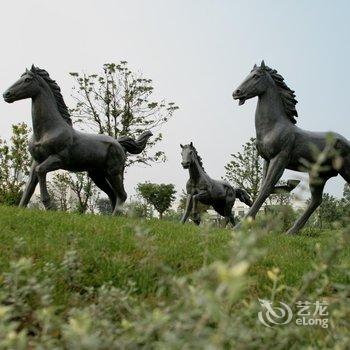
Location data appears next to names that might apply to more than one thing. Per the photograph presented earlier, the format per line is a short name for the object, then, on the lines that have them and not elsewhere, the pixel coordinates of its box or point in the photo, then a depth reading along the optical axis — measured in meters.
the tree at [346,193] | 51.44
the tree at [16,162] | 21.67
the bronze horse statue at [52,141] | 8.25
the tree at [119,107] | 26.69
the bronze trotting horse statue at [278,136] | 7.63
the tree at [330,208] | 37.62
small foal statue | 12.00
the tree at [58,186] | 29.77
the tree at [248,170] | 31.39
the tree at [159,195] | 40.38
